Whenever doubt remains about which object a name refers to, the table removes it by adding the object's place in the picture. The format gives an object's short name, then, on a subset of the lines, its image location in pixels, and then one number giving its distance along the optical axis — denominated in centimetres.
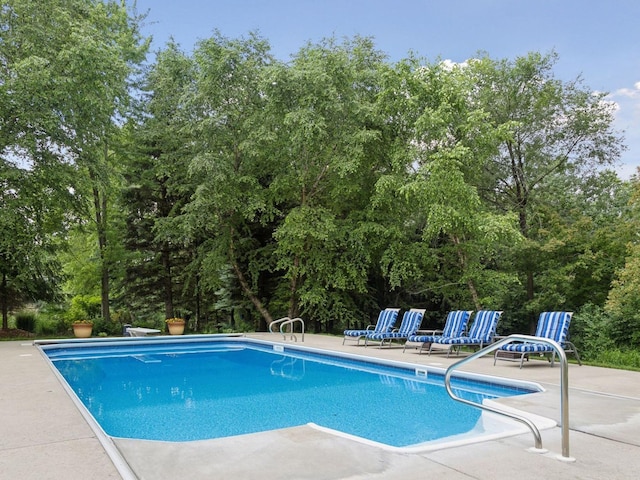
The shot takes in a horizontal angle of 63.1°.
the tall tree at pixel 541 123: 1700
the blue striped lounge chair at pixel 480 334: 960
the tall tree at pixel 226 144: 1596
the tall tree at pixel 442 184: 1388
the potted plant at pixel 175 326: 1741
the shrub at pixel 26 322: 1848
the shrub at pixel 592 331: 1185
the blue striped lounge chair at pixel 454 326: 1076
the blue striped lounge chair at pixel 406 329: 1180
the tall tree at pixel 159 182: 1775
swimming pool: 588
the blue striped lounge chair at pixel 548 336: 828
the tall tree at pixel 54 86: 1342
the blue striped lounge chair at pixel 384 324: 1257
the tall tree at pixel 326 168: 1530
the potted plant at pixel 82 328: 1591
